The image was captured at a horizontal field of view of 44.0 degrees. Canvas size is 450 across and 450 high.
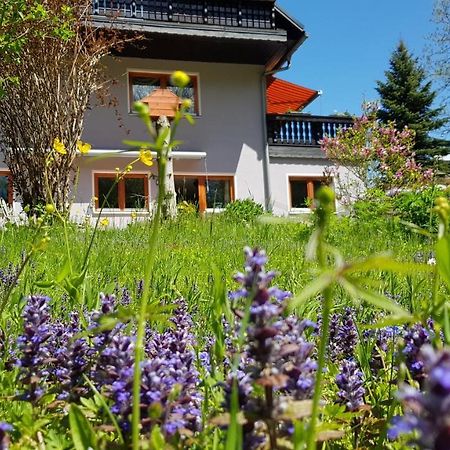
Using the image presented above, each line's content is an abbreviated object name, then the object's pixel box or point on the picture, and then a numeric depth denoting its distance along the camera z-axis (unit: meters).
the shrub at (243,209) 12.23
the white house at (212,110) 14.62
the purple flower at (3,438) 0.53
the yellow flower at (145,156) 1.85
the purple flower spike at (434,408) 0.35
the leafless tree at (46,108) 10.72
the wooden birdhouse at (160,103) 10.41
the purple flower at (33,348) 0.97
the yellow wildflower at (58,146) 2.59
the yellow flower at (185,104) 0.59
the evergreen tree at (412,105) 30.36
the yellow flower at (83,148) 2.58
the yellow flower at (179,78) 0.57
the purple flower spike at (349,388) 1.05
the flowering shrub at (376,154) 14.22
